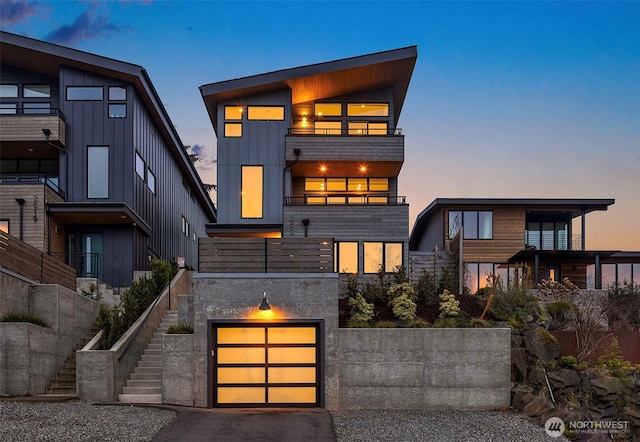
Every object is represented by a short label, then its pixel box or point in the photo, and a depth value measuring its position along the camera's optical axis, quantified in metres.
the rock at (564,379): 11.64
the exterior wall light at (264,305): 10.92
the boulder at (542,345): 12.04
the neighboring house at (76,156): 18.78
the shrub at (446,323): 11.86
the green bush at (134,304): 12.21
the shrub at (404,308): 12.49
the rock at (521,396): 10.99
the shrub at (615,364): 11.81
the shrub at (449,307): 12.71
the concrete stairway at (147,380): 11.38
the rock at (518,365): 11.74
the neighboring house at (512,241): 23.84
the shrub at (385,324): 11.77
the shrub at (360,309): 12.28
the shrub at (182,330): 11.59
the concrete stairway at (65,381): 11.91
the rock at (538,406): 10.47
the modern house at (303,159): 19.14
